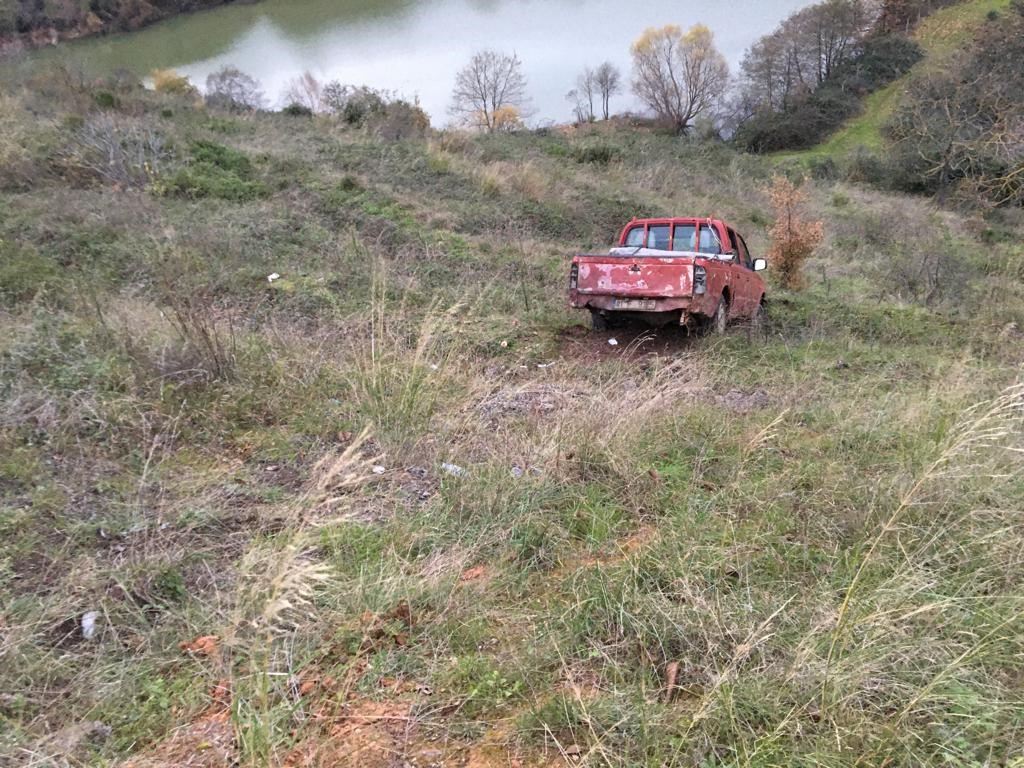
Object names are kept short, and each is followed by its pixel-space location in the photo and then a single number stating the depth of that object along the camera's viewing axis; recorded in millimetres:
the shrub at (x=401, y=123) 22078
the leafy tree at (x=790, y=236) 13450
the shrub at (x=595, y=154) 24531
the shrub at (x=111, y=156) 11703
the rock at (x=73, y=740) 1875
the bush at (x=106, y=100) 16484
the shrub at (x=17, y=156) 11125
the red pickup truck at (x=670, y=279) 7398
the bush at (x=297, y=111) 25450
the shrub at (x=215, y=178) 12016
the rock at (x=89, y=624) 2396
